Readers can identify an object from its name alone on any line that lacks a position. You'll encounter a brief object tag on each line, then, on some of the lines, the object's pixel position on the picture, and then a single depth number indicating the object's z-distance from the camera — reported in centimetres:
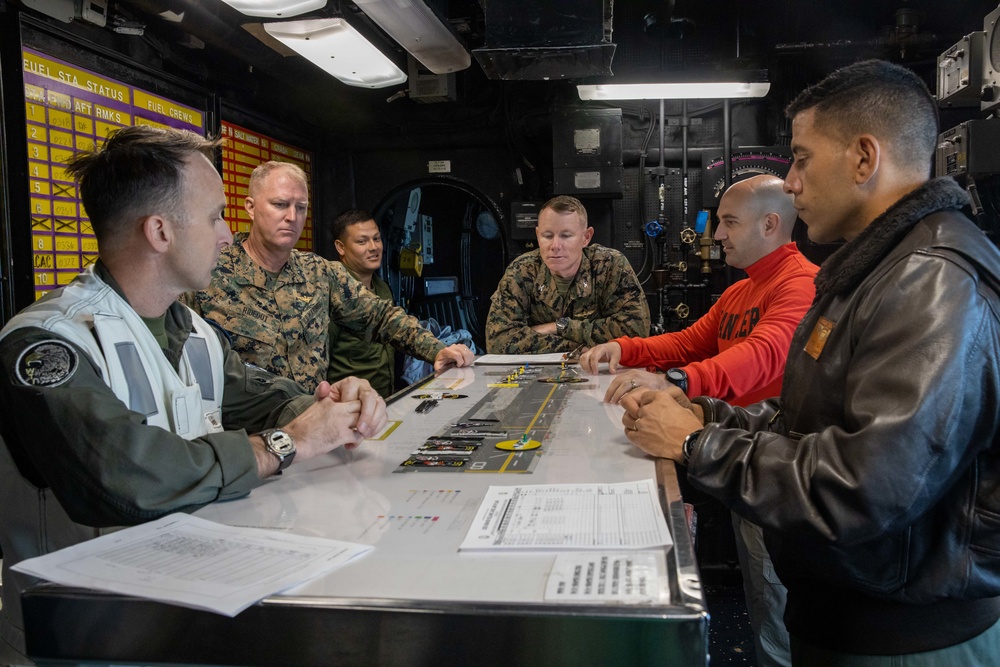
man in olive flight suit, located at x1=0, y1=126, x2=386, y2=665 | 136
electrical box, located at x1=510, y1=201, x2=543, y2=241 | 625
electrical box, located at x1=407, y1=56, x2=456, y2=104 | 600
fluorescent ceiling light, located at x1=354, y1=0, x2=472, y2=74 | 371
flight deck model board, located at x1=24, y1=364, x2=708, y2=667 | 96
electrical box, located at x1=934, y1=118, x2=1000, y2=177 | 303
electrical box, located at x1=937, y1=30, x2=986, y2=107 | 301
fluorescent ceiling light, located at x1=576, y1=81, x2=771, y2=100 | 507
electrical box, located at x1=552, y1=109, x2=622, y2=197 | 592
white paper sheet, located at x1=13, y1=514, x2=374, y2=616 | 104
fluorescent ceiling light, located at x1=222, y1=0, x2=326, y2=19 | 333
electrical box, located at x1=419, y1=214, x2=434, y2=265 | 856
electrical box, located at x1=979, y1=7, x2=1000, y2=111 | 295
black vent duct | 392
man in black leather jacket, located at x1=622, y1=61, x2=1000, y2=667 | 114
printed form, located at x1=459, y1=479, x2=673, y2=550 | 120
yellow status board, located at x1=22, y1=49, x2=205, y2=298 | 325
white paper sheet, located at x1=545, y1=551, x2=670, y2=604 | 100
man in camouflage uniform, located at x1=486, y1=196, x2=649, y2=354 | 399
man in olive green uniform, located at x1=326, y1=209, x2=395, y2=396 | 449
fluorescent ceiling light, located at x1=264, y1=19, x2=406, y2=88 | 378
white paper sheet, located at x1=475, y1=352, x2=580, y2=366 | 346
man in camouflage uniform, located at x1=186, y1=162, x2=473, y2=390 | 313
